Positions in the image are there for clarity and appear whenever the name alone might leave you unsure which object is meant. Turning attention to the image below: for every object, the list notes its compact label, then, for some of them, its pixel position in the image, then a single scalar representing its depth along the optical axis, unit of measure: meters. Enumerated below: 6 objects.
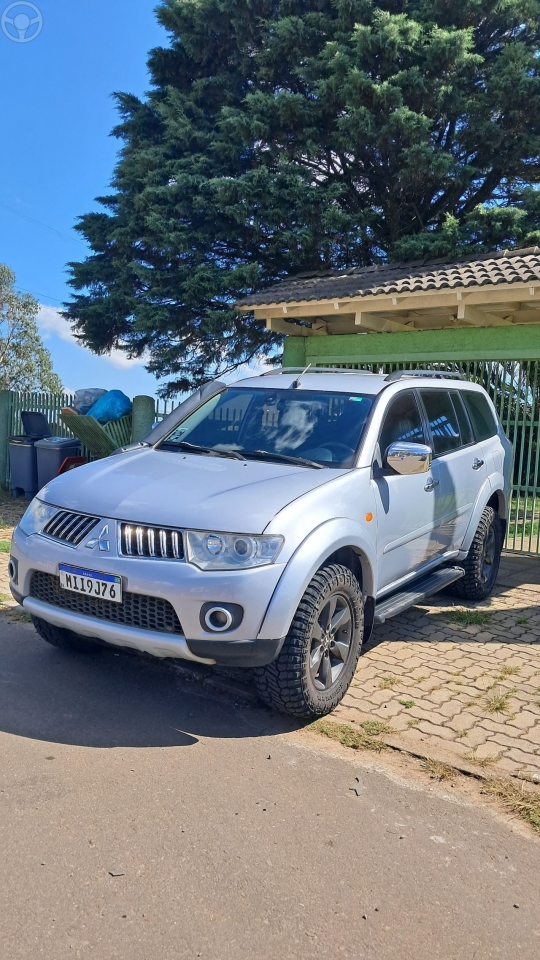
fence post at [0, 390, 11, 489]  12.47
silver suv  3.28
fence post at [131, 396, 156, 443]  10.22
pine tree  13.17
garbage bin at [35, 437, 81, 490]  10.55
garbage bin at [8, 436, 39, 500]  10.98
